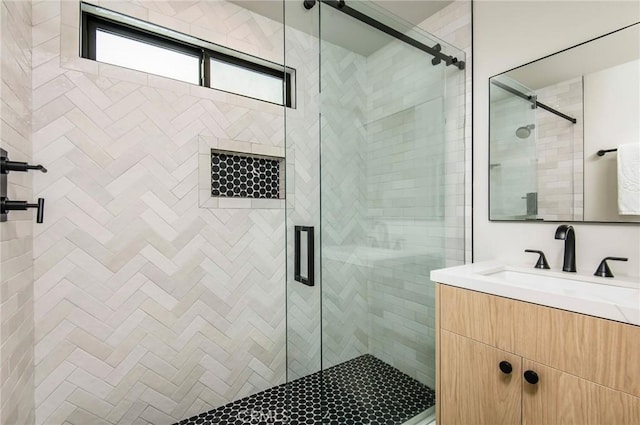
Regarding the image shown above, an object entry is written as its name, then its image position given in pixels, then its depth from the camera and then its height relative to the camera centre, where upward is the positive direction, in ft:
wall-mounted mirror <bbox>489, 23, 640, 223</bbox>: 4.27 +1.22
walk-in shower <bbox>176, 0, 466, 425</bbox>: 4.65 -0.04
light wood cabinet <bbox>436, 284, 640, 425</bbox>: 3.02 -1.83
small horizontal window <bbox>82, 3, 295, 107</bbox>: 5.60 +3.33
